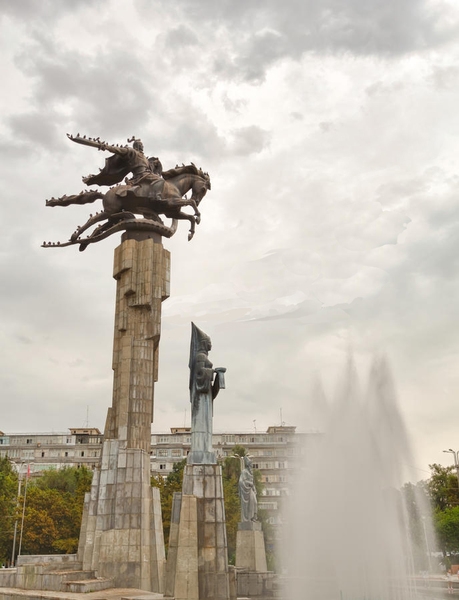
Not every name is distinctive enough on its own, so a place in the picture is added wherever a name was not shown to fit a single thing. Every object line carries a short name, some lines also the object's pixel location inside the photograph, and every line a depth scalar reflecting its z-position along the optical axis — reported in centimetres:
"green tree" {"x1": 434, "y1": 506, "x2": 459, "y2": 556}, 3866
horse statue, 2158
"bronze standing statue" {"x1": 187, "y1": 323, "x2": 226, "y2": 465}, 1277
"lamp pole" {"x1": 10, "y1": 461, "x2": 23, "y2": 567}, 3062
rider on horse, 2181
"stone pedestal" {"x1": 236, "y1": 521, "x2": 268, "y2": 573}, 2123
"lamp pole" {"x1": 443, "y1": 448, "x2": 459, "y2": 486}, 3389
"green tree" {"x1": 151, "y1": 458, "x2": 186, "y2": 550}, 3135
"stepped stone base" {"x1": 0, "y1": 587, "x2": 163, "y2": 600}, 1306
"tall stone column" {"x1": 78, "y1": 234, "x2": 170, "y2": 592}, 1753
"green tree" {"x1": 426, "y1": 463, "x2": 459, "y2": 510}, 4403
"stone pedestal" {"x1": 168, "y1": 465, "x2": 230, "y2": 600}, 1159
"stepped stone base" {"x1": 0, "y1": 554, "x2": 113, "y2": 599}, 1480
